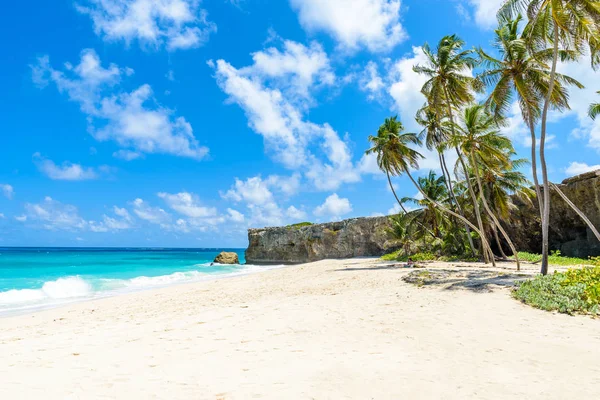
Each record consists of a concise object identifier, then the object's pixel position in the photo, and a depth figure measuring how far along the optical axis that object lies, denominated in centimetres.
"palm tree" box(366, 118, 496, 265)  2372
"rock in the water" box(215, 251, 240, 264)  5156
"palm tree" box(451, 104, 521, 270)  1830
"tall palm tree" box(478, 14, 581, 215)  1448
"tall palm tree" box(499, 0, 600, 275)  1200
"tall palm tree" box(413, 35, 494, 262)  1994
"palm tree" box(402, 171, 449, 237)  2931
